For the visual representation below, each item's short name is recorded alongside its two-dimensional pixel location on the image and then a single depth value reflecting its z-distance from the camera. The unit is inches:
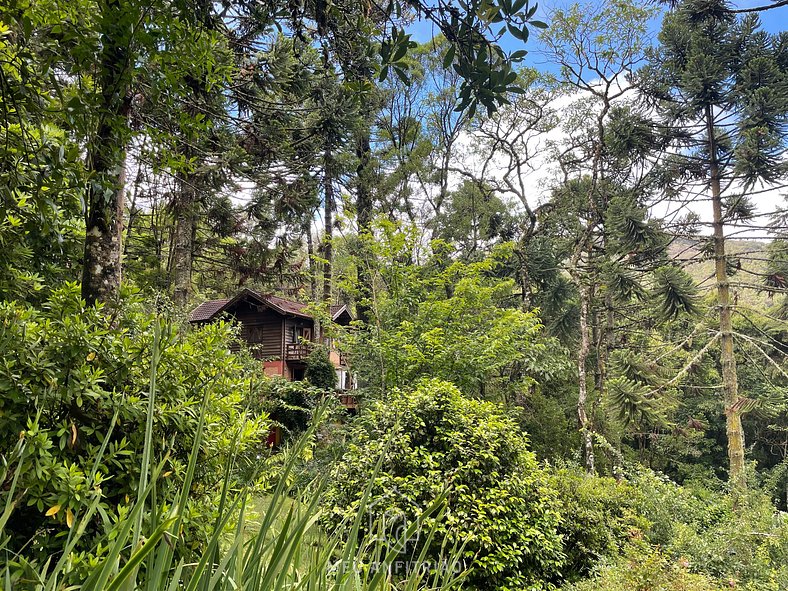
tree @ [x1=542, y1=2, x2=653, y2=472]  414.9
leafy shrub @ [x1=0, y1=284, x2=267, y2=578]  62.7
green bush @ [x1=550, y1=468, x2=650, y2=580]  209.2
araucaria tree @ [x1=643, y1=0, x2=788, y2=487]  357.7
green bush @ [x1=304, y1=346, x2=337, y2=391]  459.2
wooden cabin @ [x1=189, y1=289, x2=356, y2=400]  636.7
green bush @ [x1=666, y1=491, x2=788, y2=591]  180.1
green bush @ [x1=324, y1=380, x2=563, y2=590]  167.8
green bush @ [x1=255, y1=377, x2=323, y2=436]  337.7
